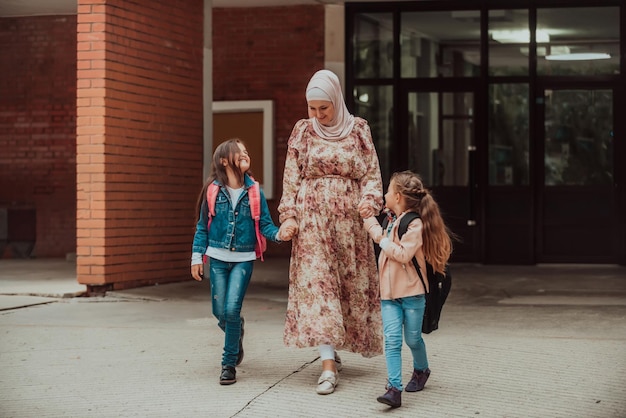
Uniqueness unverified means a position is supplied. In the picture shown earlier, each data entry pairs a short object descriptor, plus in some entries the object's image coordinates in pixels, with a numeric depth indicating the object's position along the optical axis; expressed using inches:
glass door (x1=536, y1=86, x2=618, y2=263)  790.0
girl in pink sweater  308.6
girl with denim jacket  343.8
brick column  586.2
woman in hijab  333.6
